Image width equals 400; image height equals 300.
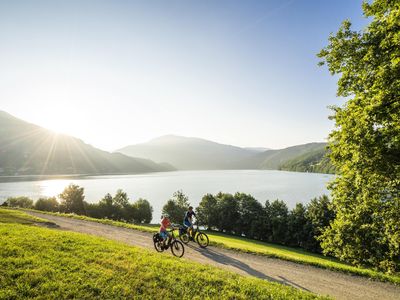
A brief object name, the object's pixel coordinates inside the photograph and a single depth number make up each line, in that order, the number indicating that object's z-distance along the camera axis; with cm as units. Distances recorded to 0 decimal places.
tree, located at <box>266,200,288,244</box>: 6781
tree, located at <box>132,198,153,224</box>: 8338
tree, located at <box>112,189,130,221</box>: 8144
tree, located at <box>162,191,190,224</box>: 8238
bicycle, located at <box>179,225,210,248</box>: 2152
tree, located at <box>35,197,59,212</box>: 7750
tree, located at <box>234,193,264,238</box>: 7375
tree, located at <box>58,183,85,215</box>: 8000
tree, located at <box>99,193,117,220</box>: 8025
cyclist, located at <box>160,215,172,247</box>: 1757
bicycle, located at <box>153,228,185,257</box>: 1745
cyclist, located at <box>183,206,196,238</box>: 2122
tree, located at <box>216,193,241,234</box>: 7912
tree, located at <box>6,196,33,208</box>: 8031
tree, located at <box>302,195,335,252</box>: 6031
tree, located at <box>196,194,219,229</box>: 8125
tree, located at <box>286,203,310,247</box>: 6350
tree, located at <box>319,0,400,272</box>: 1105
